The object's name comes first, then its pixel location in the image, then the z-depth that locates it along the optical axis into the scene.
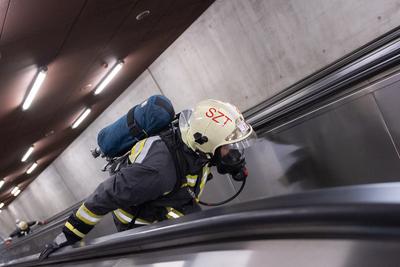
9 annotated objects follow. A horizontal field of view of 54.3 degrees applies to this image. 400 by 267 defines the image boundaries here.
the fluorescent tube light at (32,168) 18.37
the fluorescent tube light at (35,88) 7.20
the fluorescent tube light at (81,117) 12.19
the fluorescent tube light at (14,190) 24.04
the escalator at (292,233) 0.97
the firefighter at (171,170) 2.71
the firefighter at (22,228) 8.91
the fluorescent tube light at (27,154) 14.48
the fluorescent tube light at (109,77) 8.76
